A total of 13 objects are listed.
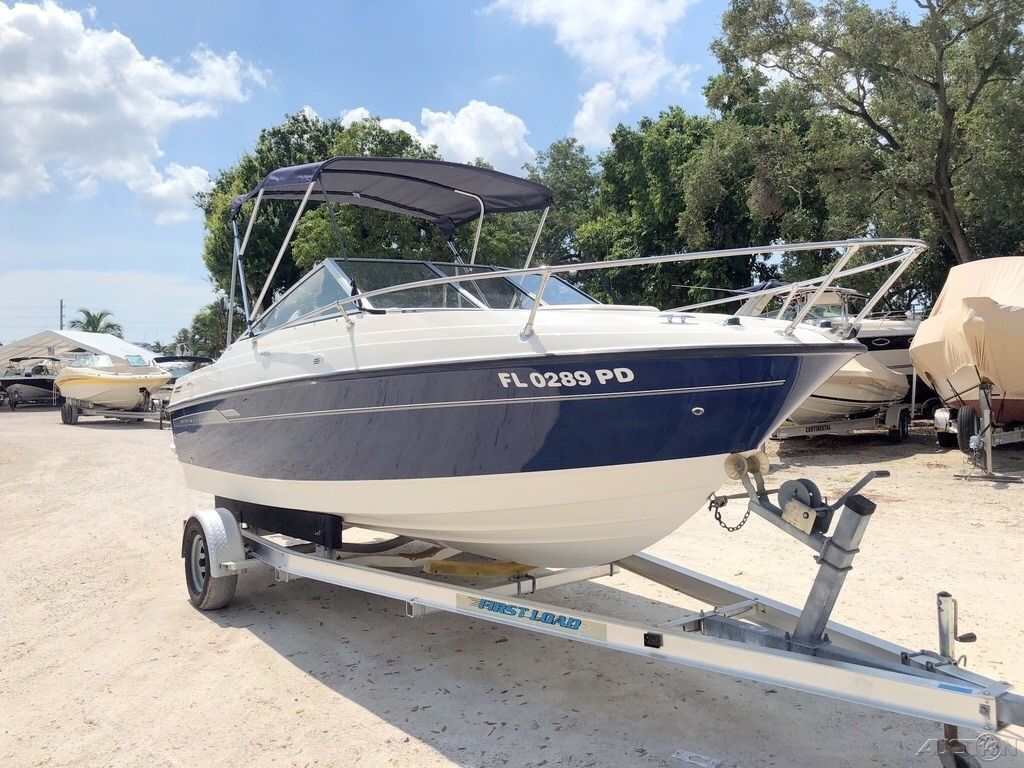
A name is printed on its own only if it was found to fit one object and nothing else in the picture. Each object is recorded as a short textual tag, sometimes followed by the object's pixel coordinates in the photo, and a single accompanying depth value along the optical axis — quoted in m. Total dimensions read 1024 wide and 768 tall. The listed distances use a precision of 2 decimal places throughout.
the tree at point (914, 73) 13.22
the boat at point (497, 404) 3.16
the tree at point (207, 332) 34.62
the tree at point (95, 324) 49.41
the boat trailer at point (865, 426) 10.91
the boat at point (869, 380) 10.89
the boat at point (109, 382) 18.08
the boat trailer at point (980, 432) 8.66
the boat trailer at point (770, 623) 2.48
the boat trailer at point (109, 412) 17.72
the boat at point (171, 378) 19.67
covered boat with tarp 8.37
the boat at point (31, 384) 24.41
